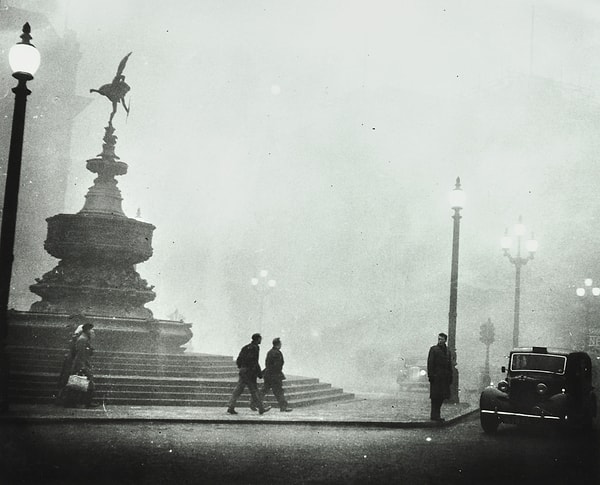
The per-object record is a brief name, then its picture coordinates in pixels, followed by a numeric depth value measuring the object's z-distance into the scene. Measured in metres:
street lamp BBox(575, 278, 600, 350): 29.49
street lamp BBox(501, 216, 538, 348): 22.60
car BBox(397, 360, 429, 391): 26.62
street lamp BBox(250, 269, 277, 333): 58.62
